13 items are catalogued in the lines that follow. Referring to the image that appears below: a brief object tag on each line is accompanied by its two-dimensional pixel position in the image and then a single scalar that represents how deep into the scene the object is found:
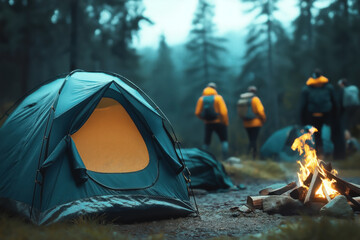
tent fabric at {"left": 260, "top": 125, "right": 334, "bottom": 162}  11.81
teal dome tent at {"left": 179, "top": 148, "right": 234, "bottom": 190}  7.47
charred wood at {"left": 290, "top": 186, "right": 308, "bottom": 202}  4.81
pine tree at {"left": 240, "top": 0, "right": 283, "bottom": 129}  26.47
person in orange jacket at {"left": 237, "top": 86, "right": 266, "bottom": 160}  10.08
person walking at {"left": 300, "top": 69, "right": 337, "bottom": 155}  9.64
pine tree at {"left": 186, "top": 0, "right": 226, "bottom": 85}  32.97
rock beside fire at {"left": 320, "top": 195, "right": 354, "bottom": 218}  4.09
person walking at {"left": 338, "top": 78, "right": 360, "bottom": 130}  10.66
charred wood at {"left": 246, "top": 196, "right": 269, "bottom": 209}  4.98
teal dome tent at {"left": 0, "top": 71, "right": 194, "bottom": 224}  4.35
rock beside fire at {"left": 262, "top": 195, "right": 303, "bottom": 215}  4.62
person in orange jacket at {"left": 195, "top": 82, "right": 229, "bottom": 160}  9.32
